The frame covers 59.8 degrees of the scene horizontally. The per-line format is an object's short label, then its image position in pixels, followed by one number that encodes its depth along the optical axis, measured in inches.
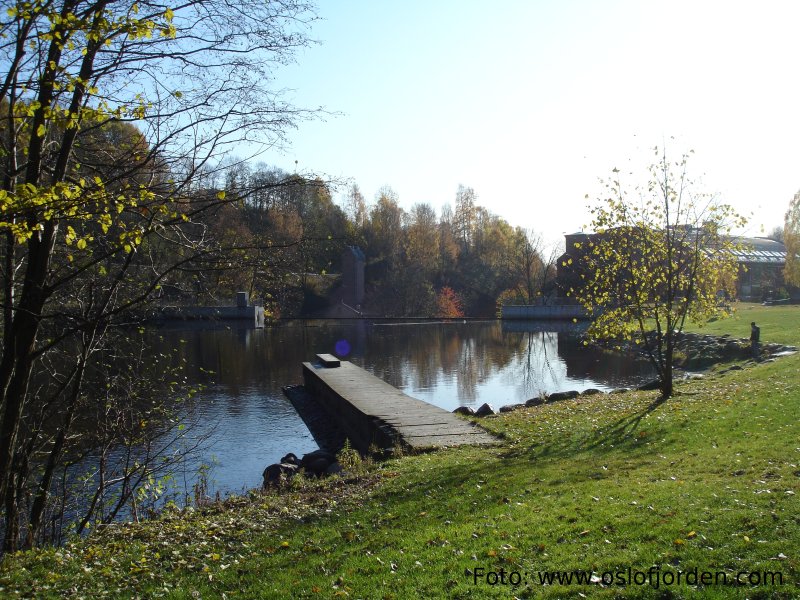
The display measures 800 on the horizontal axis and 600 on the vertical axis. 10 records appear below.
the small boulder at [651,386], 856.9
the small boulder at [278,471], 551.6
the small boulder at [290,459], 622.2
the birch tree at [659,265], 629.0
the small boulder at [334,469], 546.4
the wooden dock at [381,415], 551.2
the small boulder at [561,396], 811.4
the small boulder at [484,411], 722.2
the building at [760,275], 2645.2
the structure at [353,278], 2955.2
